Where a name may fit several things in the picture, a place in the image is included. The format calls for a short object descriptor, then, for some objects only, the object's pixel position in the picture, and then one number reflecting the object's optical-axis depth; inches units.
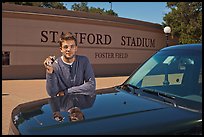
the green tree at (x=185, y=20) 1002.2
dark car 75.8
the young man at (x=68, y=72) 128.3
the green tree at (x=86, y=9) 2169.5
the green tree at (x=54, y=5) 1889.8
